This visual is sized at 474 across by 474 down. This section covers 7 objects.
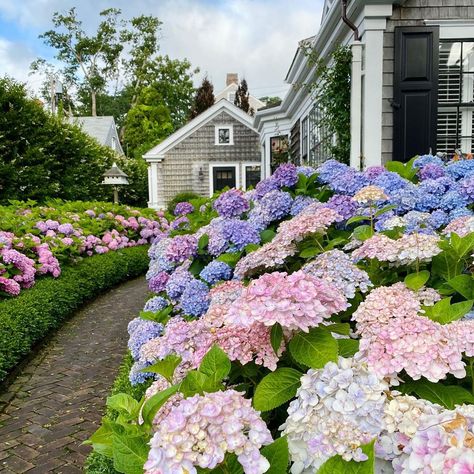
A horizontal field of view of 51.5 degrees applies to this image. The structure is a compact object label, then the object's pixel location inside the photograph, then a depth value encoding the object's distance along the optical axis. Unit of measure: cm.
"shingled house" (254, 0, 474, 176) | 559
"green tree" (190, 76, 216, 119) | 2798
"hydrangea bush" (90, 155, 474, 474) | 81
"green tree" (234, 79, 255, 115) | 2928
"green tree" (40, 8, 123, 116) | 3531
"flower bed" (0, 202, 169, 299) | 504
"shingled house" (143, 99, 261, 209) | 1970
